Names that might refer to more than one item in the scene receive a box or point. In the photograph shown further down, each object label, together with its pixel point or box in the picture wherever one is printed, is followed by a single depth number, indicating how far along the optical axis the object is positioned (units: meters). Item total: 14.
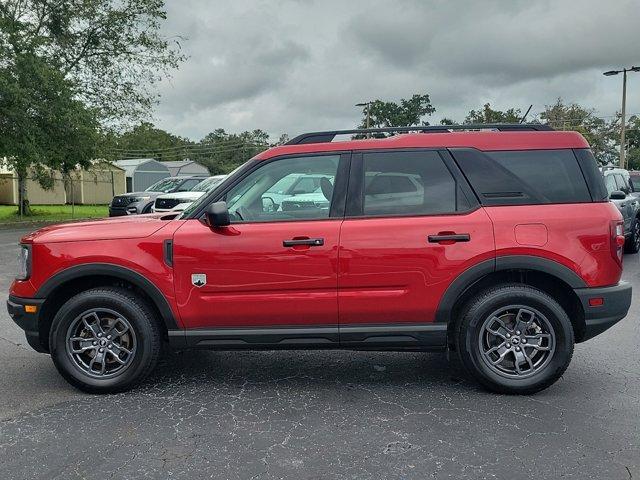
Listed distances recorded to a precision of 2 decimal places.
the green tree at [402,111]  80.00
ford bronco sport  4.09
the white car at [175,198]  14.48
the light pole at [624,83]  30.39
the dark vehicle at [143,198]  17.59
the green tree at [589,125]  57.97
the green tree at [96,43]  20.94
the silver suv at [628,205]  11.51
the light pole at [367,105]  42.16
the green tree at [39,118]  17.69
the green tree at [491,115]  56.56
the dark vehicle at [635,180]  14.25
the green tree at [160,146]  78.50
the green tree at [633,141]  78.44
